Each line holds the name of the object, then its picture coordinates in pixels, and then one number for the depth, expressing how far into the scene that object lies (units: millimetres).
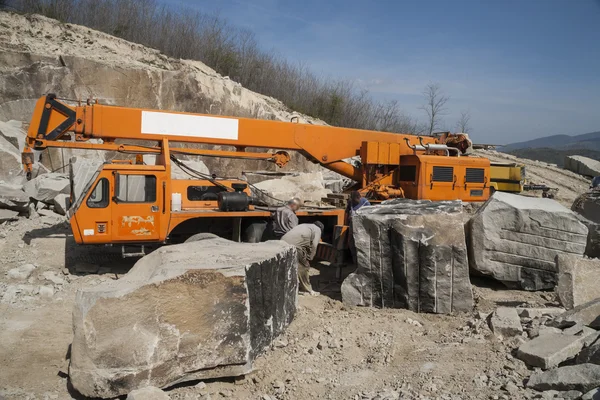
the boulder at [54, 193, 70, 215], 11180
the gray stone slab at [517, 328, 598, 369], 4645
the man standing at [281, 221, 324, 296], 7723
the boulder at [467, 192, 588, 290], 7312
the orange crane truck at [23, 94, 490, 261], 7793
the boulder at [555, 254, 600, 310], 6090
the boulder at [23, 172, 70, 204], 11266
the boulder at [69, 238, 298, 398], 4395
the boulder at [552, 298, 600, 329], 5223
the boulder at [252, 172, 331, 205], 11523
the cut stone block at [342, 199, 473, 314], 6621
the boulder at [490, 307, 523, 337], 5426
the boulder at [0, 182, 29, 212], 10477
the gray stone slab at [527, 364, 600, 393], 3943
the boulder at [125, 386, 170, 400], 4078
